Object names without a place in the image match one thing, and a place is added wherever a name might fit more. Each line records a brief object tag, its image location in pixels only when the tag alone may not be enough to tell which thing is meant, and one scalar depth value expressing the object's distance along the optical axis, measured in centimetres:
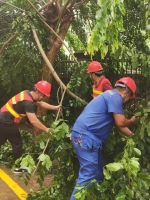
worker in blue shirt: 363
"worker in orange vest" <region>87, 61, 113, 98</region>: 484
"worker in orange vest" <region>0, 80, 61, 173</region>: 482
